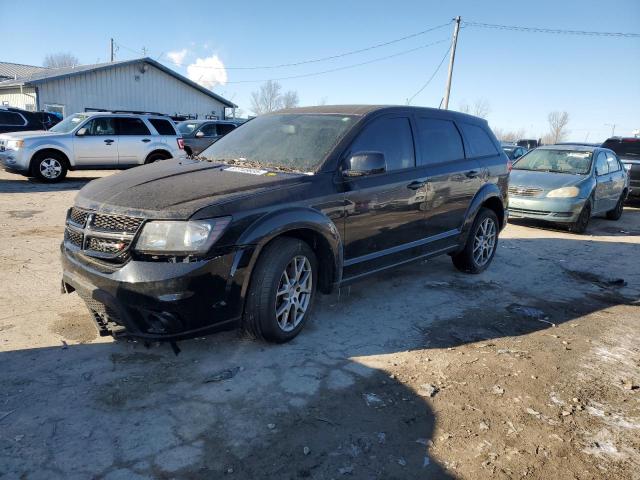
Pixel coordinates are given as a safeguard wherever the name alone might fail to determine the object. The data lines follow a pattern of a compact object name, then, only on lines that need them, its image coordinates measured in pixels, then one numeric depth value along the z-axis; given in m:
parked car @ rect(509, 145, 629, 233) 9.02
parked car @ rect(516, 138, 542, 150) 29.79
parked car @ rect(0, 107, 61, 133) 14.76
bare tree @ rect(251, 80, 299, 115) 86.16
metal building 24.98
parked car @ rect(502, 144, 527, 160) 19.91
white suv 11.91
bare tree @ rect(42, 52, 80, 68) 86.25
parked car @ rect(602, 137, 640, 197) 13.61
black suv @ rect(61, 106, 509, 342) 3.04
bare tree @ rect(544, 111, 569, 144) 92.38
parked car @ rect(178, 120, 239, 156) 16.31
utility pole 27.16
